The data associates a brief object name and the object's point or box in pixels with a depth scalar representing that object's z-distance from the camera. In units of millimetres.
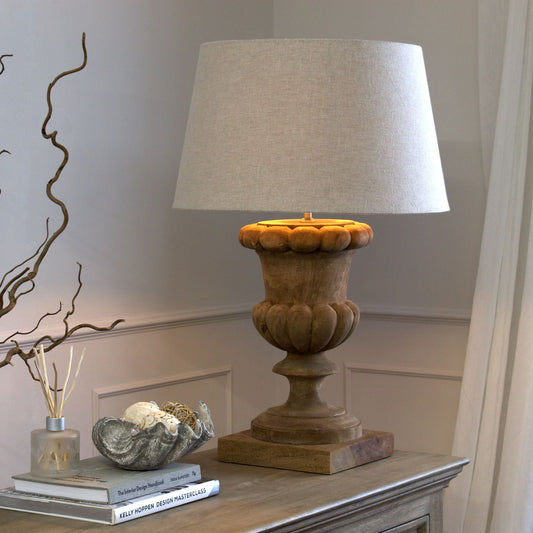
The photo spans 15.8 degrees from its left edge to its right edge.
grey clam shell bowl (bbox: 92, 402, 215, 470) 3145
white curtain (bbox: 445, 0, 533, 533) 3867
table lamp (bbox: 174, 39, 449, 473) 3213
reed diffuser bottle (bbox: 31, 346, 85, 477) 3161
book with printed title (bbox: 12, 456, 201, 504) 3074
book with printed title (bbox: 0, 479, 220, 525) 3058
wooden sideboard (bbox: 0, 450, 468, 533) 3065
